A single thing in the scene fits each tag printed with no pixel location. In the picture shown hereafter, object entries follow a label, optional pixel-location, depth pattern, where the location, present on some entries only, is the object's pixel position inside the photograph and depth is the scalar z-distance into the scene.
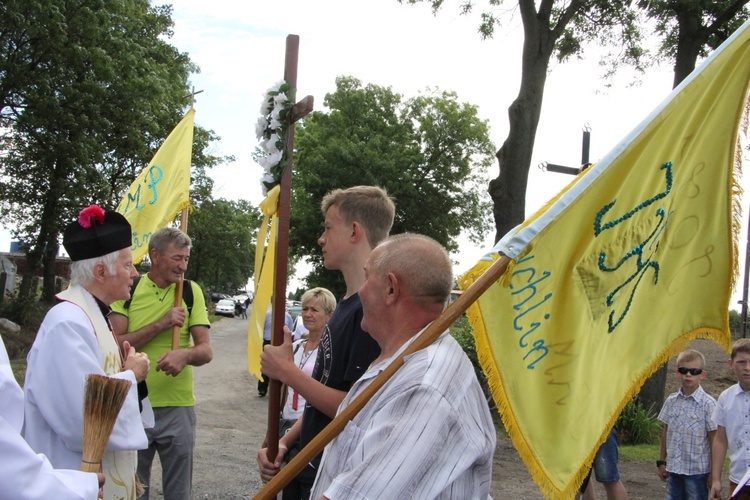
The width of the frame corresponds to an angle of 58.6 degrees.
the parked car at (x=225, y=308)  50.22
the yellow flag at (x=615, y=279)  2.56
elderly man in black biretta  2.84
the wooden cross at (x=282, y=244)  3.06
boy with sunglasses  5.38
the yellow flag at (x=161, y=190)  6.02
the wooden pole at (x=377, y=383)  2.15
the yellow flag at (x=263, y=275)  3.34
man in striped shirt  1.84
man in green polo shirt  4.54
